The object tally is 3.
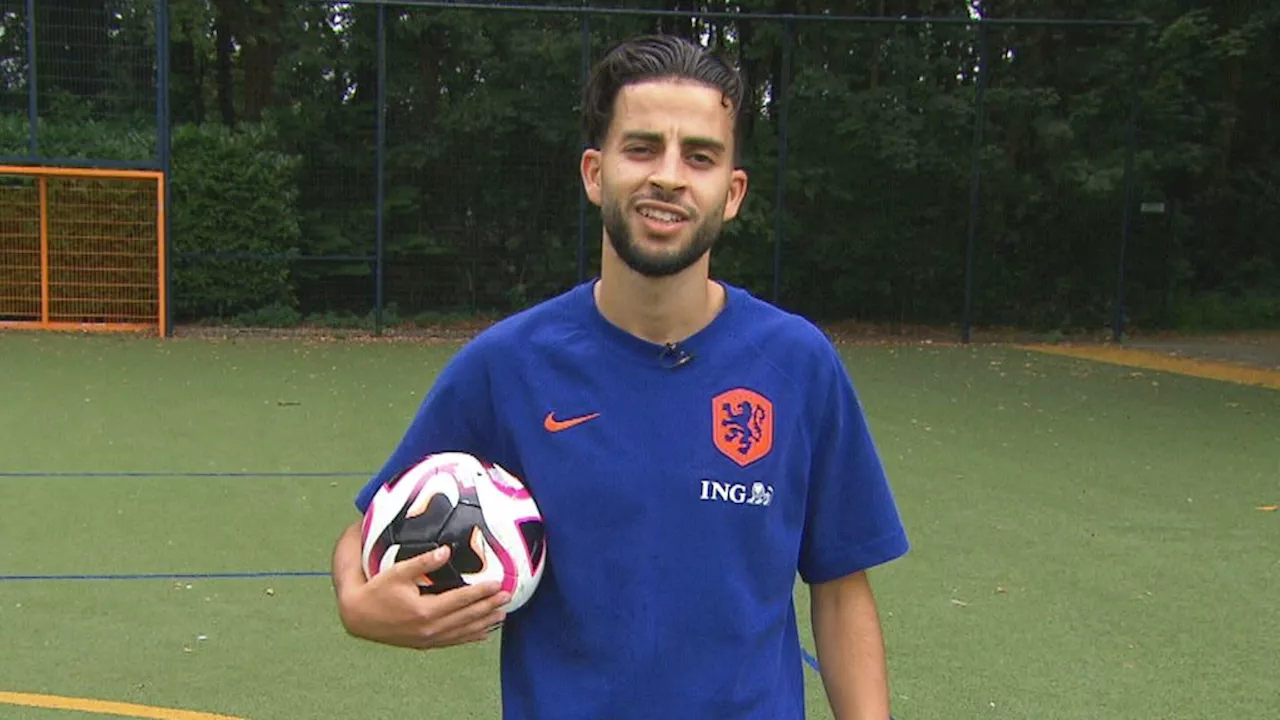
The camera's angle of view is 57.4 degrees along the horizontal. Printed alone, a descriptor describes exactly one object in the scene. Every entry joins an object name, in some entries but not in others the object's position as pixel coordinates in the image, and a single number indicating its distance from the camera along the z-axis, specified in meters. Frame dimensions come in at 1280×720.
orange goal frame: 14.08
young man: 1.43
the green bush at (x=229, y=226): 14.62
